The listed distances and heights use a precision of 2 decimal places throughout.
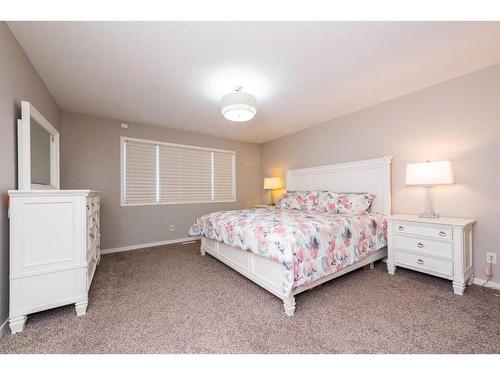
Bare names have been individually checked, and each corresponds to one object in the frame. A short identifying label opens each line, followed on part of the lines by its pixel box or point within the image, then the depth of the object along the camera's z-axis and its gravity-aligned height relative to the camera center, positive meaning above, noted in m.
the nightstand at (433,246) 1.98 -0.64
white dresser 1.46 -0.46
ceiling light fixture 2.17 +0.89
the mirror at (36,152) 1.69 +0.38
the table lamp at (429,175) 2.16 +0.12
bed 1.74 -0.52
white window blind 3.68 +0.32
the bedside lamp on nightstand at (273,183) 4.55 +0.12
